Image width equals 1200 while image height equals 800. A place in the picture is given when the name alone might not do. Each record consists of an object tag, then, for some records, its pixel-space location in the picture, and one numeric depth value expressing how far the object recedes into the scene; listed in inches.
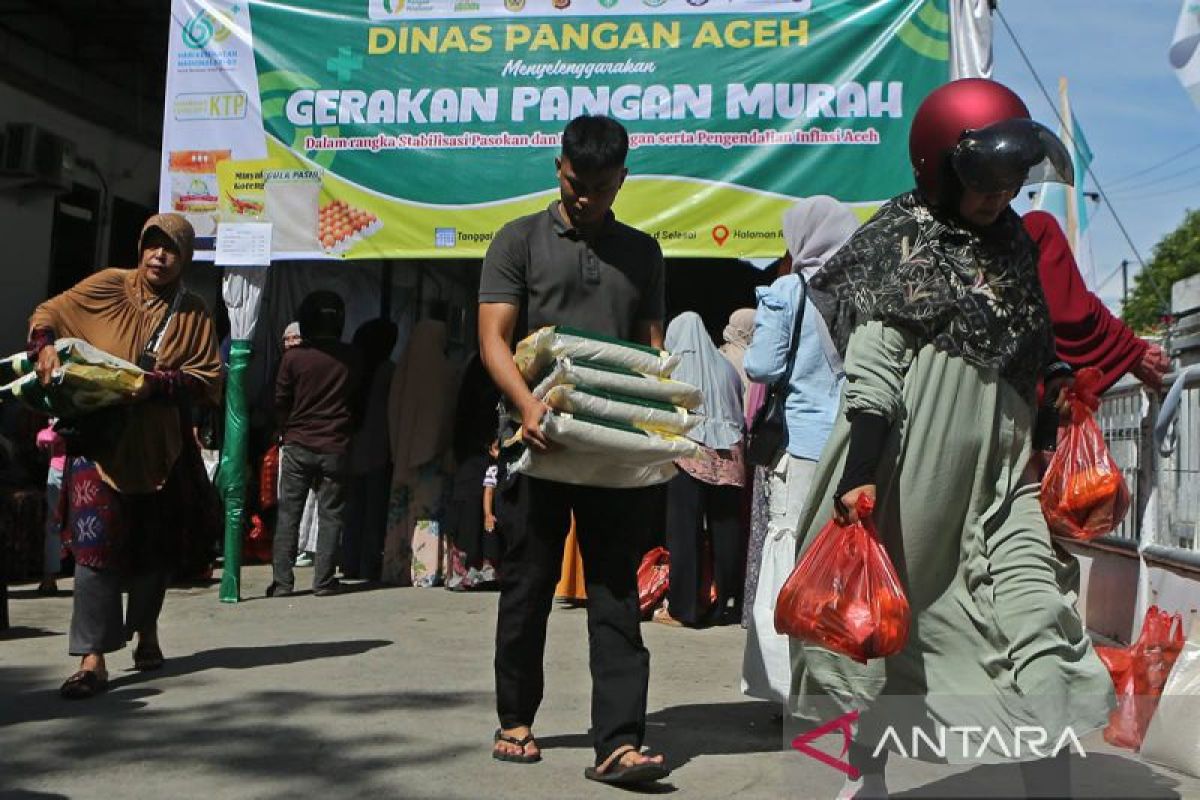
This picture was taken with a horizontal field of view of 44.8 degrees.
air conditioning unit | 474.3
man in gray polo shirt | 175.0
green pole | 343.9
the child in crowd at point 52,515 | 363.9
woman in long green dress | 142.3
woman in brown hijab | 227.8
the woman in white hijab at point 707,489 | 321.4
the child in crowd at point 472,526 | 379.2
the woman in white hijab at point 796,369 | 209.8
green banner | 317.4
